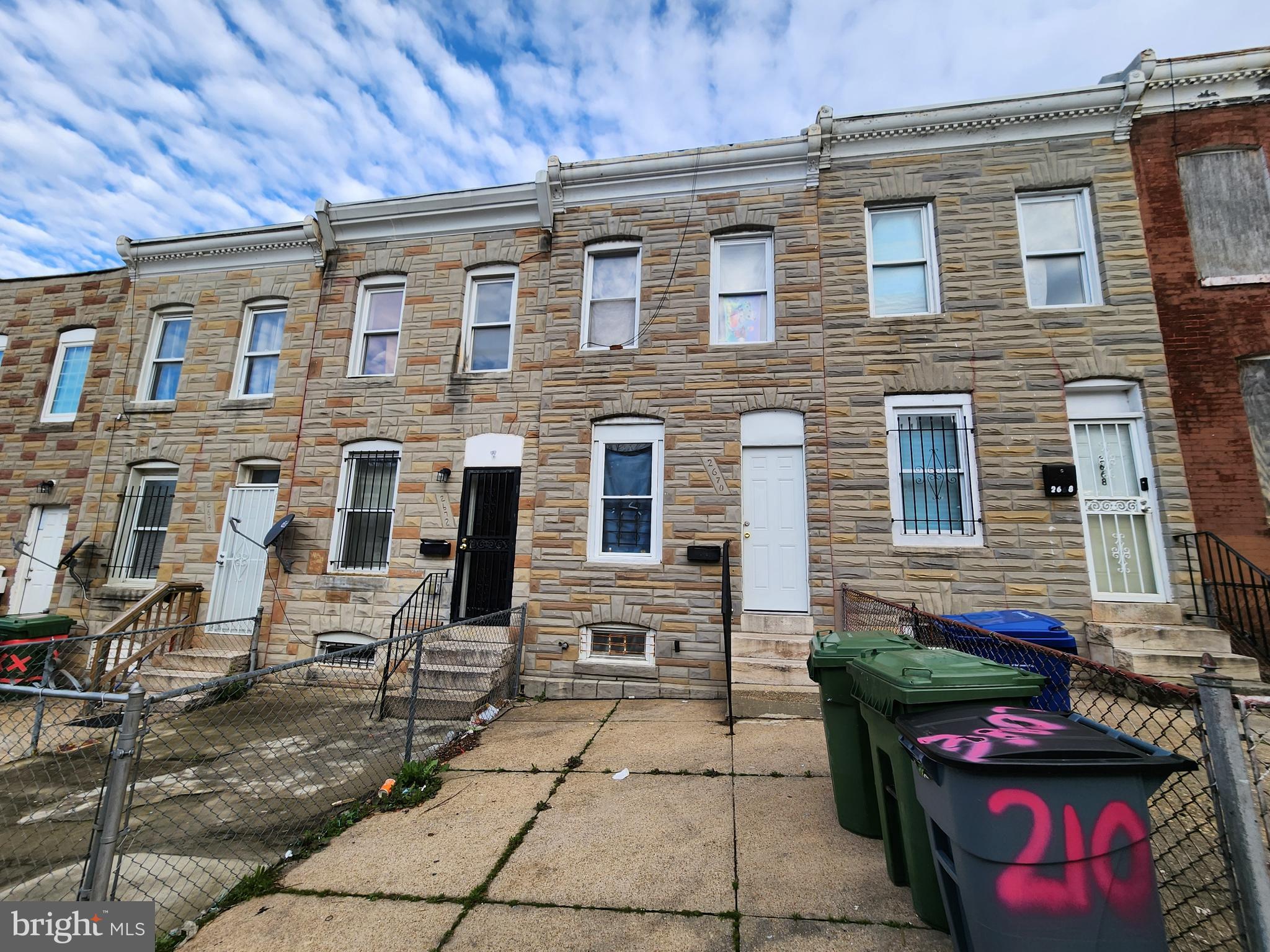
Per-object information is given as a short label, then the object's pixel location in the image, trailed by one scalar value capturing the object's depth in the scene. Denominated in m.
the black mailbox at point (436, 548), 8.21
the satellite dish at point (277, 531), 8.22
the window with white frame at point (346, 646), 7.98
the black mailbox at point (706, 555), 7.31
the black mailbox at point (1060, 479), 6.84
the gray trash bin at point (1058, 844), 1.83
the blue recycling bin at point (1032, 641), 3.52
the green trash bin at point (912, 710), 2.48
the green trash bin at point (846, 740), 3.30
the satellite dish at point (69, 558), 9.30
